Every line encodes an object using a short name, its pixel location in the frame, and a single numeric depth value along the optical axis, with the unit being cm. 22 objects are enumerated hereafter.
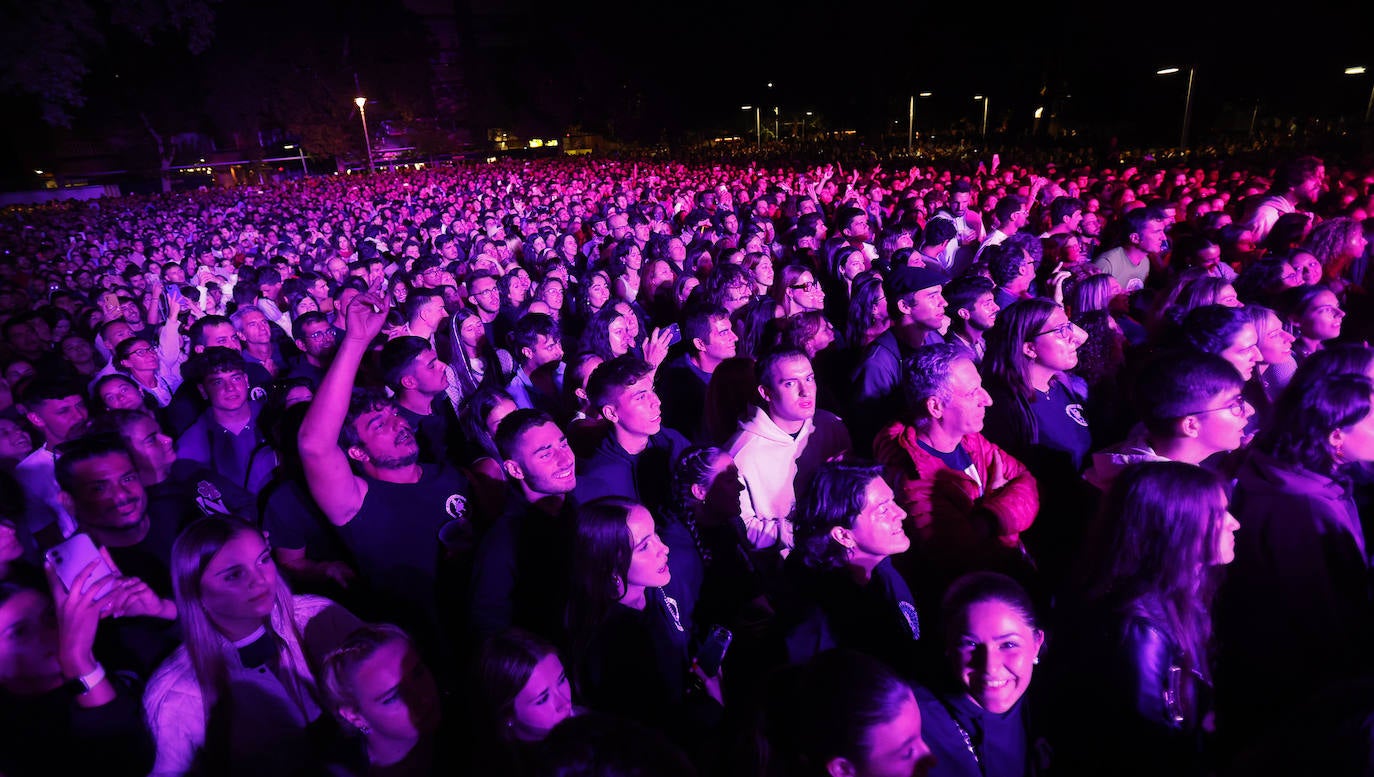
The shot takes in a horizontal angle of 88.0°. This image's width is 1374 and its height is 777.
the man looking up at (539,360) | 486
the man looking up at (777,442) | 321
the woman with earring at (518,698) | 207
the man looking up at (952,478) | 270
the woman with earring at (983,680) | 198
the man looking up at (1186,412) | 270
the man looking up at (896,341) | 420
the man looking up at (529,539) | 269
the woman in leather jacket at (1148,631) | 198
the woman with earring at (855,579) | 236
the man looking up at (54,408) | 423
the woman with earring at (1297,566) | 228
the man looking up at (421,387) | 413
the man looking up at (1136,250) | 582
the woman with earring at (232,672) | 211
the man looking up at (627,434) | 341
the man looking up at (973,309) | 464
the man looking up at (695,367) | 445
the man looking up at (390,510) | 302
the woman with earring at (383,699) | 208
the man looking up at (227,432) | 423
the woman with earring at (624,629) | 242
